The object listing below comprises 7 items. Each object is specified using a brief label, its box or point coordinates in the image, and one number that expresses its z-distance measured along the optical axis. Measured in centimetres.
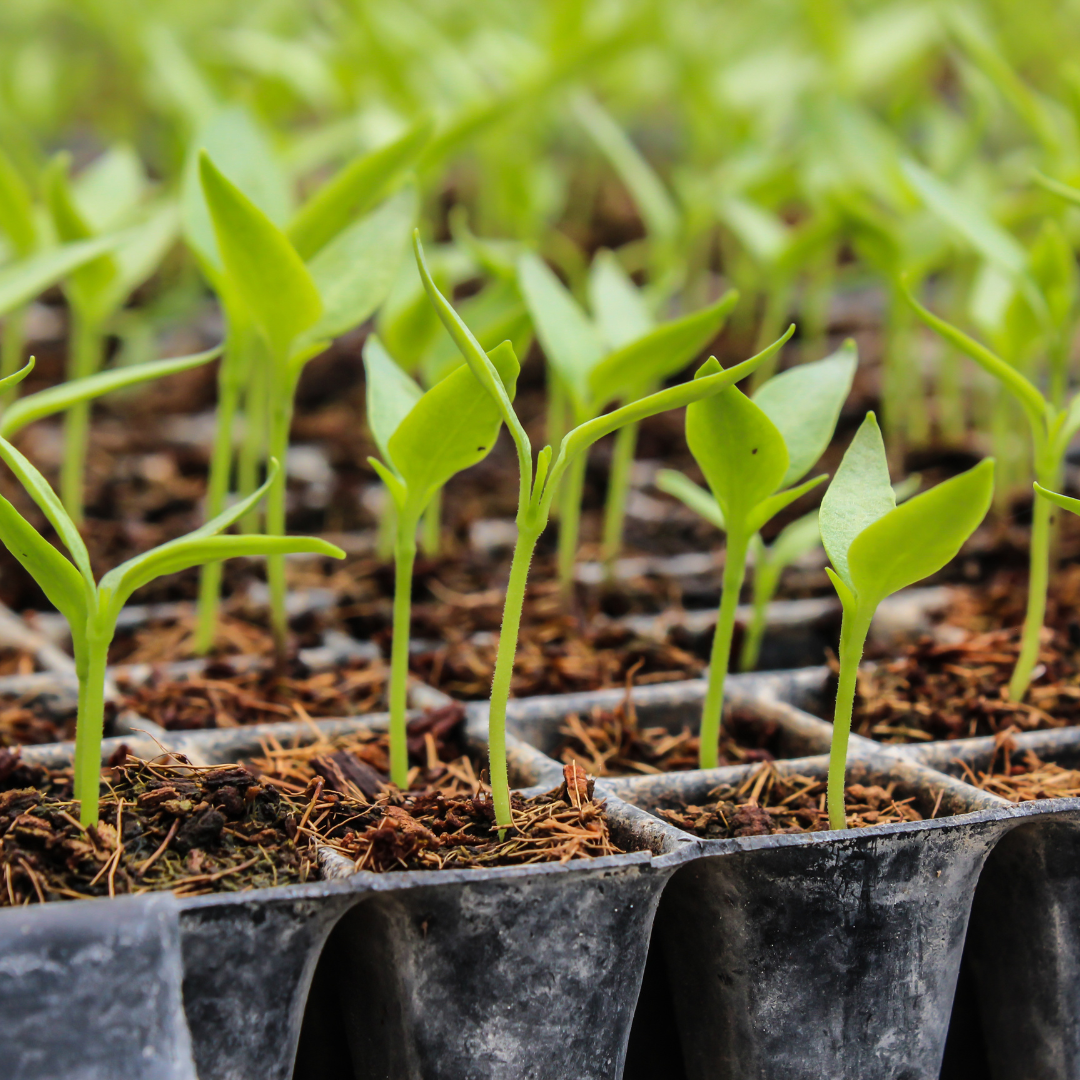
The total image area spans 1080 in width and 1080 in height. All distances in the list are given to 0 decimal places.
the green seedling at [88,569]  32
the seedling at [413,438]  33
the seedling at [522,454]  32
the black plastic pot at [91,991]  31
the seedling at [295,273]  35
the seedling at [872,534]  33
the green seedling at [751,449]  34
